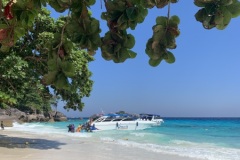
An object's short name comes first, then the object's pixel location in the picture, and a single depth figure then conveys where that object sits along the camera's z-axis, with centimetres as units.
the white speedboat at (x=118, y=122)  2072
